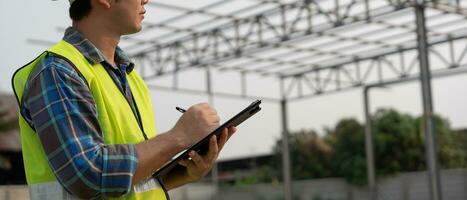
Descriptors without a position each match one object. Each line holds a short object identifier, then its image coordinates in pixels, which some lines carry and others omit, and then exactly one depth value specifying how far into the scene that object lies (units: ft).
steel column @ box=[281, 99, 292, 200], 72.69
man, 4.82
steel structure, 48.52
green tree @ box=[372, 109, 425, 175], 99.76
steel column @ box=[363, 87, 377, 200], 62.08
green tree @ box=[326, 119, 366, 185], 101.91
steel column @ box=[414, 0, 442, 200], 42.01
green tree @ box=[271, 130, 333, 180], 109.60
